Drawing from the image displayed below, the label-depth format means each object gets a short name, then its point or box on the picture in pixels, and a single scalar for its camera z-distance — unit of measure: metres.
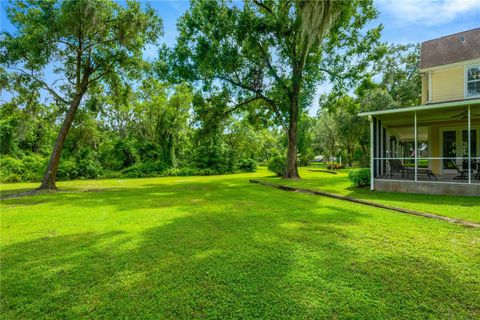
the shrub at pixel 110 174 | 24.17
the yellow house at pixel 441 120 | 10.09
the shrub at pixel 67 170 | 21.78
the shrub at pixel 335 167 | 30.08
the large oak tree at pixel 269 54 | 15.23
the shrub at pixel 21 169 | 19.80
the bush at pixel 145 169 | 25.08
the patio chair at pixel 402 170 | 10.68
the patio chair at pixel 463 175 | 10.05
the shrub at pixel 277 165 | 21.14
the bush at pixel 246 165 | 30.64
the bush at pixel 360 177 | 11.97
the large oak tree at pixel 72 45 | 11.84
